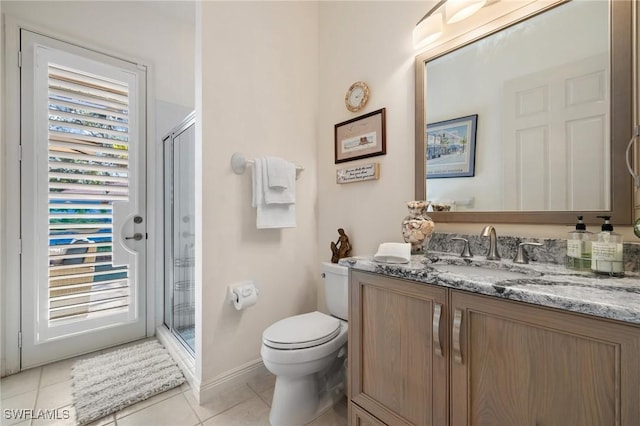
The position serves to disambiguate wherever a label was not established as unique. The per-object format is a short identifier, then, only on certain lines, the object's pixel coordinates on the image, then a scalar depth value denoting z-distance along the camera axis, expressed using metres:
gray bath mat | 1.50
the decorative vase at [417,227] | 1.37
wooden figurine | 1.87
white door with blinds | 1.90
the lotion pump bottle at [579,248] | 0.95
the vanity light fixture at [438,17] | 1.29
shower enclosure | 1.95
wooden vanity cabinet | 0.65
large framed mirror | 1.00
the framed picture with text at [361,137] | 1.71
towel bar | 1.69
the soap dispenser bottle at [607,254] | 0.87
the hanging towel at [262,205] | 1.72
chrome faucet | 1.20
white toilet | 1.33
